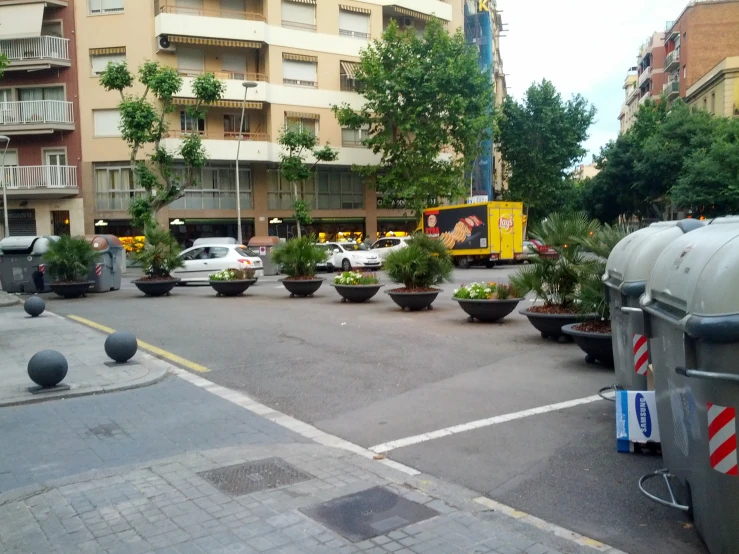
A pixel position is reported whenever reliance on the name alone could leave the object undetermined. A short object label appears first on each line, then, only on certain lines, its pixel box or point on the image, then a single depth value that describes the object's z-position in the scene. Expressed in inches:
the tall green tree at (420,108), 1547.7
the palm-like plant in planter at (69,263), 828.6
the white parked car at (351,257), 1331.2
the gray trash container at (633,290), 246.2
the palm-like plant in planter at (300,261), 793.6
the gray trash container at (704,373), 139.7
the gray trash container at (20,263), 927.0
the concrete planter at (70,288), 836.0
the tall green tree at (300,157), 1470.2
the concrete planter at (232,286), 827.4
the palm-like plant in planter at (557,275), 438.6
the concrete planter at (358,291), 724.0
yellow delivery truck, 1355.8
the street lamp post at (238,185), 1423.4
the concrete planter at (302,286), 796.6
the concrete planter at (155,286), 845.8
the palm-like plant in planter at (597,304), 368.5
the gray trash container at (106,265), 917.2
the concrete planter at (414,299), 642.2
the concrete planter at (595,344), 368.2
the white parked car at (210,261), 1025.5
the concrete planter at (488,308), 553.3
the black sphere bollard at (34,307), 647.1
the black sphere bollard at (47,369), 337.1
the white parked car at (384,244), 1417.3
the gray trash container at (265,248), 1243.8
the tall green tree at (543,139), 2074.3
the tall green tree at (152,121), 1219.9
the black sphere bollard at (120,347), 402.6
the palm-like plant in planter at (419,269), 637.9
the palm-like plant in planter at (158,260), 843.4
